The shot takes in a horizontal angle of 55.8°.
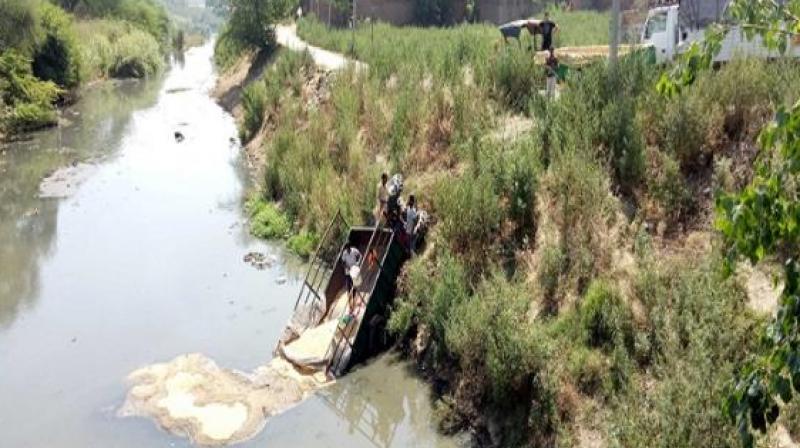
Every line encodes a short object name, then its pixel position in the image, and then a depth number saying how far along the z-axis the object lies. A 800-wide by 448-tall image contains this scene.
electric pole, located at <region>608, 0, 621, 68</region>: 13.00
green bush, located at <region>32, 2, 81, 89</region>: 40.09
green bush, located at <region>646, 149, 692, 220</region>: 11.33
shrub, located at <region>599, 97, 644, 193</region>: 11.92
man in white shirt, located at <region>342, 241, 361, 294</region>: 13.69
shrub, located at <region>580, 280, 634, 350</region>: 9.71
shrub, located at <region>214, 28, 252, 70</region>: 44.35
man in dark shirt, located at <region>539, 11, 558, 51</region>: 19.80
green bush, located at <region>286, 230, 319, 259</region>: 17.91
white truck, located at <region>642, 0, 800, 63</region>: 18.06
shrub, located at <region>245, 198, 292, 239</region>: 19.70
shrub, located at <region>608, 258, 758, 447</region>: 7.71
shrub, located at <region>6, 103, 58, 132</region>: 33.34
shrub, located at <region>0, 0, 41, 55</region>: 34.59
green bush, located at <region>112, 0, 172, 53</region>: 75.62
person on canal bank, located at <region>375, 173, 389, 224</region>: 14.50
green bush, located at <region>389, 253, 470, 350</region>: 11.81
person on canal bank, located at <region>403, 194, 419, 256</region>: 13.81
